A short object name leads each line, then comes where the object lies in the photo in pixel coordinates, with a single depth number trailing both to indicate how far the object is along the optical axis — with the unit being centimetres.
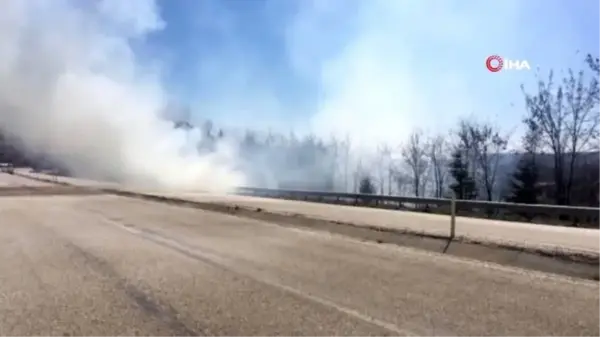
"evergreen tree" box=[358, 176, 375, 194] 5168
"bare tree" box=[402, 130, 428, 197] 6328
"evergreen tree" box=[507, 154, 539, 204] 3803
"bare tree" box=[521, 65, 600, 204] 3478
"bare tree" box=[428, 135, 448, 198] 5856
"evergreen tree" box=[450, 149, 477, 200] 4559
